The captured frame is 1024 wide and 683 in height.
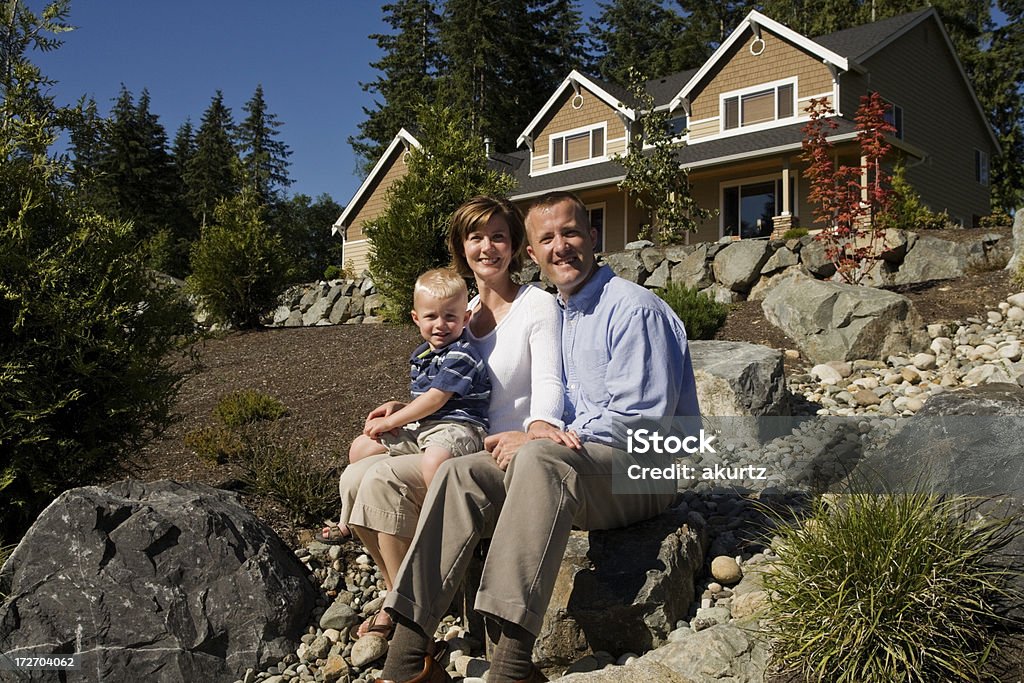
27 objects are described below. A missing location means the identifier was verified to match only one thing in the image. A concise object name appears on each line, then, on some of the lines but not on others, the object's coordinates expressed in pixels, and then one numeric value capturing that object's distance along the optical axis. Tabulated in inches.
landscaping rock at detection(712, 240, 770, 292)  463.2
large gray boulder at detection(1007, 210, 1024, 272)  330.0
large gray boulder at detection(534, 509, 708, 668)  112.0
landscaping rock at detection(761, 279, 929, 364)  273.7
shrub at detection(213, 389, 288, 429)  249.8
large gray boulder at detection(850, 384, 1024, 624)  102.9
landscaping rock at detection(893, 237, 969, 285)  385.4
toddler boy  122.3
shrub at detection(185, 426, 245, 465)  205.0
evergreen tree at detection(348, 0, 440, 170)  1307.8
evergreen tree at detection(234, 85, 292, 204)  1849.2
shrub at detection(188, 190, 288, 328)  500.1
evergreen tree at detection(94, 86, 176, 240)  1424.7
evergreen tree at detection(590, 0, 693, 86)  1395.2
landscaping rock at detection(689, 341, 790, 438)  214.4
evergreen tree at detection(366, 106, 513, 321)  355.6
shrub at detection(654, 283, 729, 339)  308.0
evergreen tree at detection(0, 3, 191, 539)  153.4
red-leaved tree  381.4
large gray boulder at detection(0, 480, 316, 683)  119.9
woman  114.0
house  680.4
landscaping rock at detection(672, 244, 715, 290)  484.4
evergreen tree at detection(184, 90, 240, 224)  1573.6
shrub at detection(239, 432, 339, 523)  162.4
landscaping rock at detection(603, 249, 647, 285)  517.0
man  98.3
